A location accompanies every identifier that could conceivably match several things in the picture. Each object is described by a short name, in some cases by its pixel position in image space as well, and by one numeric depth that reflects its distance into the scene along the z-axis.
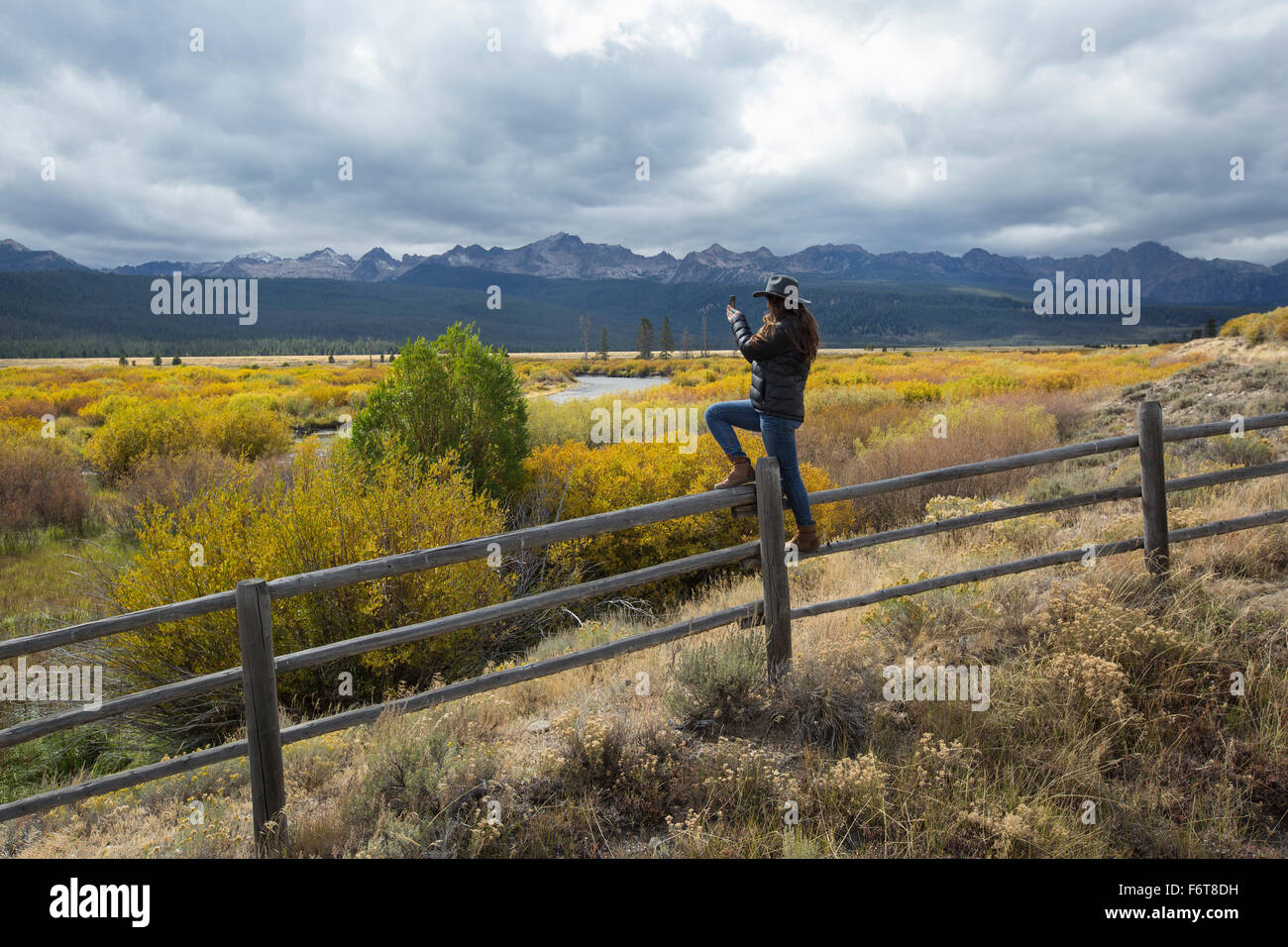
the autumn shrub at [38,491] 13.29
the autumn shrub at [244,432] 17.70
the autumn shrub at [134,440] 16.75
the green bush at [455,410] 10.23
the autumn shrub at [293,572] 6.22
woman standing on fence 4.57
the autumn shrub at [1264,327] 28.44
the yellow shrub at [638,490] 10.03
